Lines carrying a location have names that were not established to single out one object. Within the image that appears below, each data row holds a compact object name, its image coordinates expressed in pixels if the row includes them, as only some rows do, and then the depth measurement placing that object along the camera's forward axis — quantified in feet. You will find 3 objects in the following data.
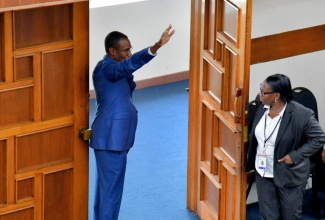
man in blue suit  28.74
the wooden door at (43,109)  25.75
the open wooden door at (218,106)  28.66
